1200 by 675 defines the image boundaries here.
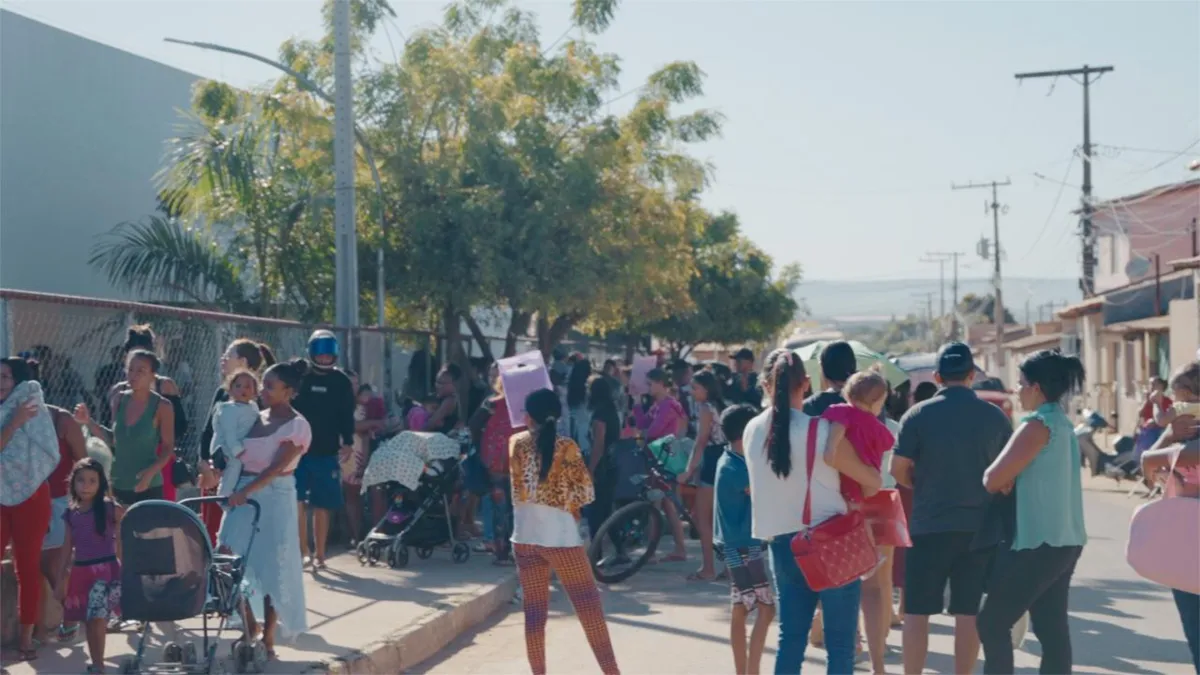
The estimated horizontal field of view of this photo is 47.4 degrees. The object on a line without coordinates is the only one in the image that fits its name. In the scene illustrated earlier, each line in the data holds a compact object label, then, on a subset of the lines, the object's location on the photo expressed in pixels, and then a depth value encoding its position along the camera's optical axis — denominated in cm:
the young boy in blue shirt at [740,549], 752
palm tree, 1836
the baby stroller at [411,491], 1207
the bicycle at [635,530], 1203
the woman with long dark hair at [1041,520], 627
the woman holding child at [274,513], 789
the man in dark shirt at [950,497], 683
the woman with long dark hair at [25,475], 772
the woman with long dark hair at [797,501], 609
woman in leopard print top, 737
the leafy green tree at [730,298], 4281
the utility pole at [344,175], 1441
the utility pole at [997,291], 5803
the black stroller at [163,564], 697
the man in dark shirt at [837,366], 771
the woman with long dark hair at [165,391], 909
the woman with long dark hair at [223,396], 915
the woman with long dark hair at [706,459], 1148
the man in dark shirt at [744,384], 1402
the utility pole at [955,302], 8193
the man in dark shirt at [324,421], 1106
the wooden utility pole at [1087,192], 4444
